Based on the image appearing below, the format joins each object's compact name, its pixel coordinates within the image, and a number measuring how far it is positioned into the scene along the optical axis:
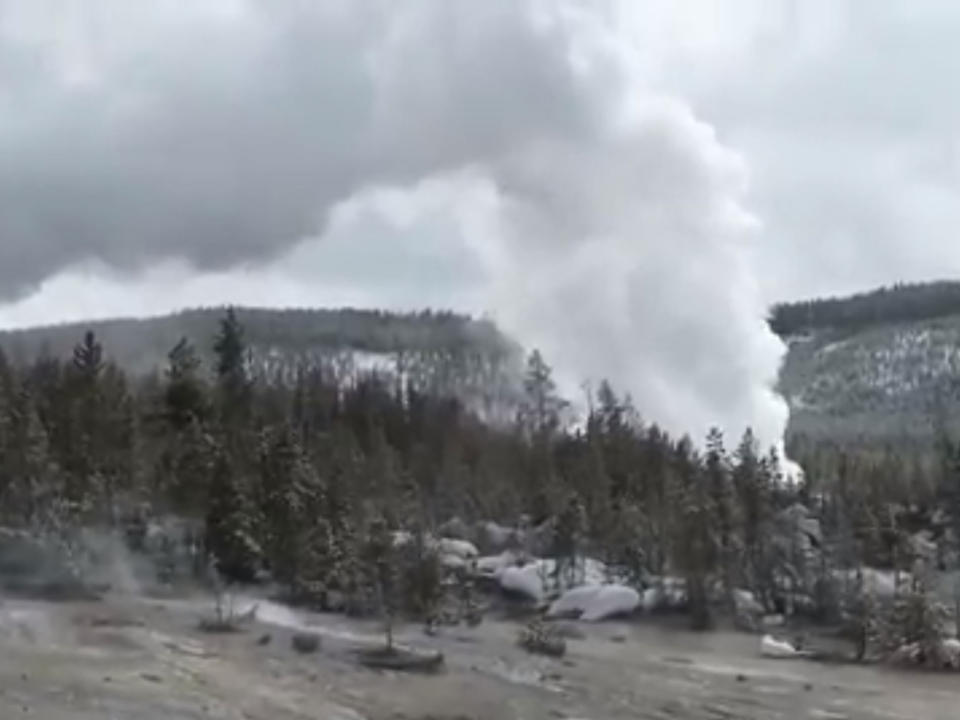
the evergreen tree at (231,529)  53.34
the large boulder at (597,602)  54.72
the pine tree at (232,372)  72.19
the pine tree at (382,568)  49.66
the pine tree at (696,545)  54.72
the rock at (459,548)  63.22
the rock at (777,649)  47.85
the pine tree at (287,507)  51.28
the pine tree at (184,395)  67.12
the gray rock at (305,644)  40.97
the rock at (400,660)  39.41
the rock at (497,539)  68.25
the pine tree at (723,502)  57.41
